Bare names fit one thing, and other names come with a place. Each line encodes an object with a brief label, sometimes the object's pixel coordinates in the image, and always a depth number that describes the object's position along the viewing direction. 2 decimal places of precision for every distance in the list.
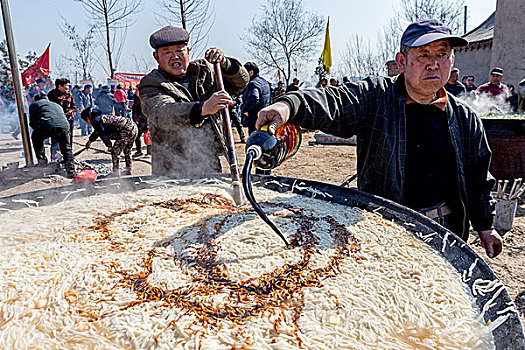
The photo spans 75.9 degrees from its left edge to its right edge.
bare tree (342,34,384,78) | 41.16
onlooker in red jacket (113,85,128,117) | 17.44
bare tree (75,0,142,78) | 21.22
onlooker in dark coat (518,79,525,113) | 10.66
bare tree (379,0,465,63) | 32.34
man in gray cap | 2.94
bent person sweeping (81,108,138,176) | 7.38
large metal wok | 1.34
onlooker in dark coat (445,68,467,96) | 9.65
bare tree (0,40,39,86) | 21.14
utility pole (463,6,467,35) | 42.06
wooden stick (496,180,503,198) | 5.11
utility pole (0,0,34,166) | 8.25
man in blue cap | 2.30
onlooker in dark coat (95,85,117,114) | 17.73
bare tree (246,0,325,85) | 34.59
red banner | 24.22
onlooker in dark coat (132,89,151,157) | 10.72
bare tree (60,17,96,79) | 36.90
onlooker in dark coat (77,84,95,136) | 18.30
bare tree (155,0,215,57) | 17.22
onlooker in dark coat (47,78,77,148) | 9.62
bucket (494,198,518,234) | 5.06
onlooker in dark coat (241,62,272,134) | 8.09
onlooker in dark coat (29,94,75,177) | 8.14
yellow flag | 19.72
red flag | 13.20
